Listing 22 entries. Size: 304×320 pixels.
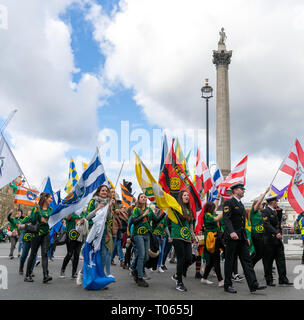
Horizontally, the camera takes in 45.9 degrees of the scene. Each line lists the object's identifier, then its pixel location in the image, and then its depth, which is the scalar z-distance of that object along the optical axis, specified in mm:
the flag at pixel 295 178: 8312
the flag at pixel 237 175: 10251
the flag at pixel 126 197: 14545
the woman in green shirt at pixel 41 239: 7216
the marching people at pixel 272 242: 7195
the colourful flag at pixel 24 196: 13005
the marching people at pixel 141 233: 6980
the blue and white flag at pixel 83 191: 7246
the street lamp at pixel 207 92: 18641
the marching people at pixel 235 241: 6134
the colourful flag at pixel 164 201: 6664
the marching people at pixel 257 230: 8094
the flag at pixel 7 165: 7379
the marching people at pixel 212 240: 7129
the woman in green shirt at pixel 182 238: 6488
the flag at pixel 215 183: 10684
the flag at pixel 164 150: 10914
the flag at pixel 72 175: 14297
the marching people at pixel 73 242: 7605
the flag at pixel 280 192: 12928
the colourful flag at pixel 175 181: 7367
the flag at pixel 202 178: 11031
